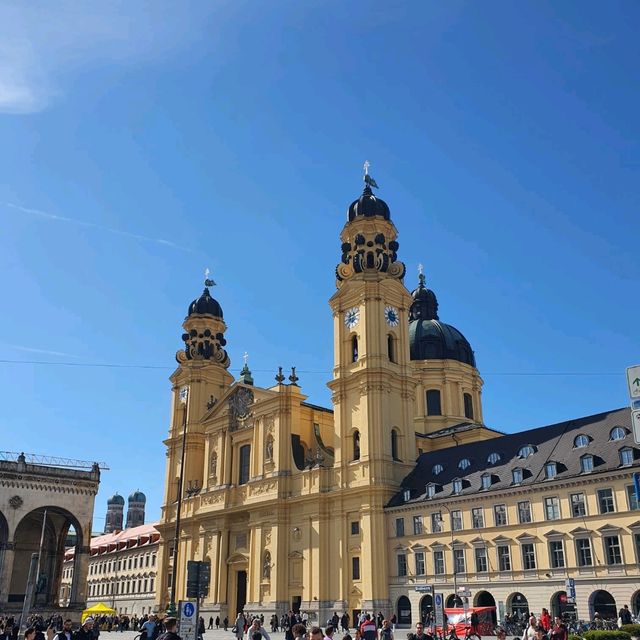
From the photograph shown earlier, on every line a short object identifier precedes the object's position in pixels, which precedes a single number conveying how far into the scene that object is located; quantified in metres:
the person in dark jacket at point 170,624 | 13.11
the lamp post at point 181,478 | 29.97
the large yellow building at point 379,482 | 44.00
